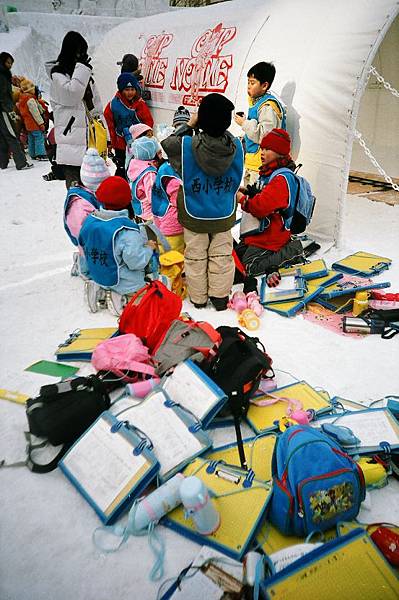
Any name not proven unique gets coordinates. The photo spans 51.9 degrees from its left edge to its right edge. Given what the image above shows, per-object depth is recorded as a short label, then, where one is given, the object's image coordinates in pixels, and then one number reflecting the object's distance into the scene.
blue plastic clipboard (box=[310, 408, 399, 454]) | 2.09
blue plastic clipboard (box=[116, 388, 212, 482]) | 2.04
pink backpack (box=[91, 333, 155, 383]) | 2.61
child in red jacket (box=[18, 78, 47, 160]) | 9.02
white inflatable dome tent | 4.26
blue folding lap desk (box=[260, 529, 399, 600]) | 1.40
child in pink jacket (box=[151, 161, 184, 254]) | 3.74
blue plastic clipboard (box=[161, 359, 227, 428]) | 2.23
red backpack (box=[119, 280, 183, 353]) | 2.88
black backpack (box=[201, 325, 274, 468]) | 2.35
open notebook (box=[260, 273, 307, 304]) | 3.62
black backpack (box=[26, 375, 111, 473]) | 2.17
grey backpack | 2.57
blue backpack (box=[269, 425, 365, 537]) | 1.69
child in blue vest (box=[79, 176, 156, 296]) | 3.13
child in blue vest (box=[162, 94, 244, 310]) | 3.14
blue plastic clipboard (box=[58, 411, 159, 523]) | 1.88
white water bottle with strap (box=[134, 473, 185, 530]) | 1.80
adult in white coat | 4.58
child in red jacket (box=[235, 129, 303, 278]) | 3.87
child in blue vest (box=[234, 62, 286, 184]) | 4.41
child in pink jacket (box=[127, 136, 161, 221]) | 4.13
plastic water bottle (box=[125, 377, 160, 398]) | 2.44
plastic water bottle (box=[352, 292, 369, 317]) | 3.40
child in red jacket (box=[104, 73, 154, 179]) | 5.99
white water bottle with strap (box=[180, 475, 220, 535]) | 1.62
